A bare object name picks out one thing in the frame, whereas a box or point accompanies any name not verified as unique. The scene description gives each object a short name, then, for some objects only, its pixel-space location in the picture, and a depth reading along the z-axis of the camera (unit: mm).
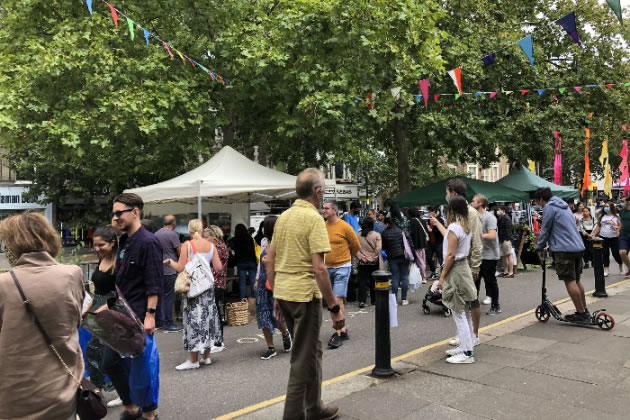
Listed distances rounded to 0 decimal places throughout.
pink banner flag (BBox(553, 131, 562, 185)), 17716
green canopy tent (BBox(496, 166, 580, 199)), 16750
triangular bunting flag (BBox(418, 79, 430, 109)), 12111
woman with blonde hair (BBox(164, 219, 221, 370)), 5695
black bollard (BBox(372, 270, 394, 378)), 4914
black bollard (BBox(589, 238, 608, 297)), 8610
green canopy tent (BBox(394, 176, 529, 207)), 14250
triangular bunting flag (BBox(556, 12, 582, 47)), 10172
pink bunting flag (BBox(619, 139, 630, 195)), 24591
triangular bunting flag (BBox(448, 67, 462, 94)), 11942
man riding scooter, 6703
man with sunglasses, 3887
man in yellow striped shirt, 3629
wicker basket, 8000
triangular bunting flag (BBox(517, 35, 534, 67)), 10969
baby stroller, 8070
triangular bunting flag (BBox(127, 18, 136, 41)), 9117
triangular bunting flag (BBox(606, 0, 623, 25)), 7162
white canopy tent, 9391
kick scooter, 6574
